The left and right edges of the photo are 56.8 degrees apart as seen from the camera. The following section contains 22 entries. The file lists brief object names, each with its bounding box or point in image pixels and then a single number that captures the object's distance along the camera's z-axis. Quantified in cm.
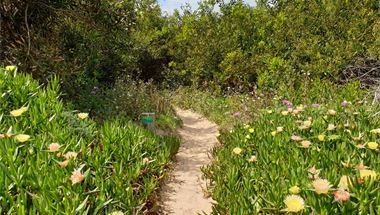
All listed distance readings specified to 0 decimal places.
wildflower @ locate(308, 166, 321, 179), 244
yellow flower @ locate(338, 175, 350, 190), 221
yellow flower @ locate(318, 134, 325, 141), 325
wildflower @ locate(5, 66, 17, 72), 371
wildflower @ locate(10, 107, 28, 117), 286
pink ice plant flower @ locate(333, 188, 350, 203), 197
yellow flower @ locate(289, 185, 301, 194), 225
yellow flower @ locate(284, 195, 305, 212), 205
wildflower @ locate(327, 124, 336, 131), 347
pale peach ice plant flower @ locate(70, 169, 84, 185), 210
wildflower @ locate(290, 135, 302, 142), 320
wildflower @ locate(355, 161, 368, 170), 238
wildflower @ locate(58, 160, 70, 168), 227
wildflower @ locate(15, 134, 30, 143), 254
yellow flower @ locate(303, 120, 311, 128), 369
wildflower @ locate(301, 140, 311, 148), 306
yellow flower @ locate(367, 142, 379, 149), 286
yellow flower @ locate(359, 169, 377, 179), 222
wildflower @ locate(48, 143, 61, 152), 243
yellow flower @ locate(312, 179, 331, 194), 207
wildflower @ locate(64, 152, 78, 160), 240
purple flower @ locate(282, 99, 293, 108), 581
